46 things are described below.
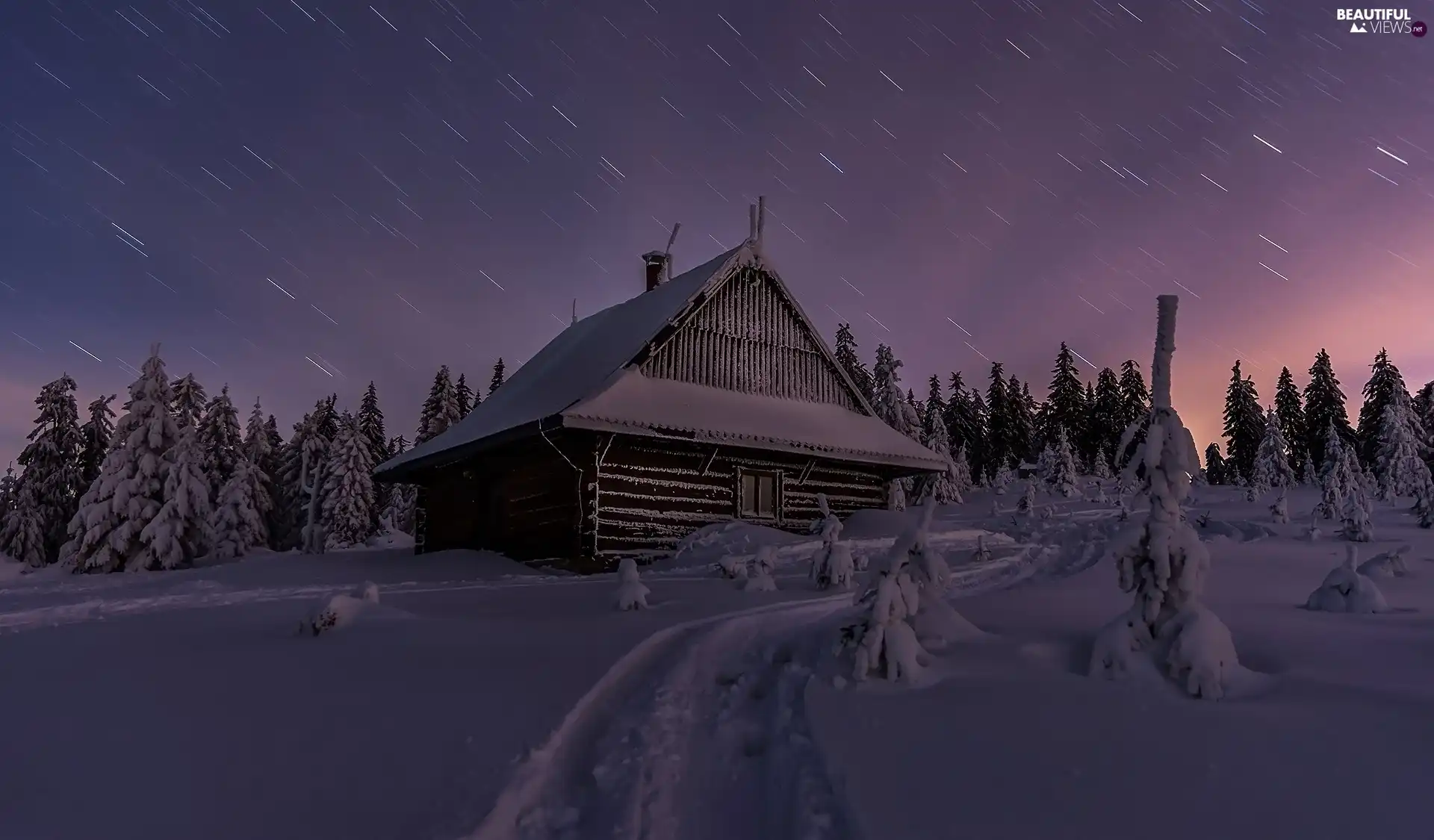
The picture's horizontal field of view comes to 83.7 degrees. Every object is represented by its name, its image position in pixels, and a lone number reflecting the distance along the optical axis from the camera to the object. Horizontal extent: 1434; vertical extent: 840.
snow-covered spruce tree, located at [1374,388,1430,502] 40.28
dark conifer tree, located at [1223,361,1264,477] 64.94
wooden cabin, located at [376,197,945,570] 16.67
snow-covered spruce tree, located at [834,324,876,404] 54.56
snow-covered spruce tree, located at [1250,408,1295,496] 47.44
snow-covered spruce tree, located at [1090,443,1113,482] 55.98
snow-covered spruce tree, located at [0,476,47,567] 41.94
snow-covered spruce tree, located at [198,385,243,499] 48.91
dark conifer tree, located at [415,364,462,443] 51.25
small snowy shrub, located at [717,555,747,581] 12.11
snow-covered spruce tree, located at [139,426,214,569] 31.09
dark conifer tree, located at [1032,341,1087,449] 65.56
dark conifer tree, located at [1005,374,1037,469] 68.31
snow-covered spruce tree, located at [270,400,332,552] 50.81
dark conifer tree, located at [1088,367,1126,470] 63.41
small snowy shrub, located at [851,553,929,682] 5.74
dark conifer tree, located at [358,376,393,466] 58.97
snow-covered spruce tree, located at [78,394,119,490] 46.12
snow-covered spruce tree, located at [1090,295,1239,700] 4.76
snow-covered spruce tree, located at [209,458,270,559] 42.34
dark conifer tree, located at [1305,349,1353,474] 60.31
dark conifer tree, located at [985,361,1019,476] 67.94
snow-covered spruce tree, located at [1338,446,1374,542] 15.62
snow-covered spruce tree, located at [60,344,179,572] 30.91
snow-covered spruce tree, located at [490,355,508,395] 66.44
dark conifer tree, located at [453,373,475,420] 60.44
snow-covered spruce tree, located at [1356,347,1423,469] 57.81
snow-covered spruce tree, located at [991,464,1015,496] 47.66
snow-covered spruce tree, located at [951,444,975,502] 56.39
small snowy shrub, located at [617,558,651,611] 9.80
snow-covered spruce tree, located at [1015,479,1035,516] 27.58
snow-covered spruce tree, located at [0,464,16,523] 46.41
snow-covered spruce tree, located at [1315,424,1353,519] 21.66
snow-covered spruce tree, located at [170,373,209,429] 48.72
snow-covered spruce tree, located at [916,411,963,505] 46.91
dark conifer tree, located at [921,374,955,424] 62.12
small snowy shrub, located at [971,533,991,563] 15.38
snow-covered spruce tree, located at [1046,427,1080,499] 45.41
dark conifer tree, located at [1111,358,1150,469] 62.78
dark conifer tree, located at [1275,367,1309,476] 61.56
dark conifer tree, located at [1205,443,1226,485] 81.81
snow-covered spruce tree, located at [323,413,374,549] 46.22
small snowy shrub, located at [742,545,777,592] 11.38
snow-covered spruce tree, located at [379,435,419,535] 55.78
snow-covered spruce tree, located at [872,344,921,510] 43.09
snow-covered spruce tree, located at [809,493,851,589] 11.46
